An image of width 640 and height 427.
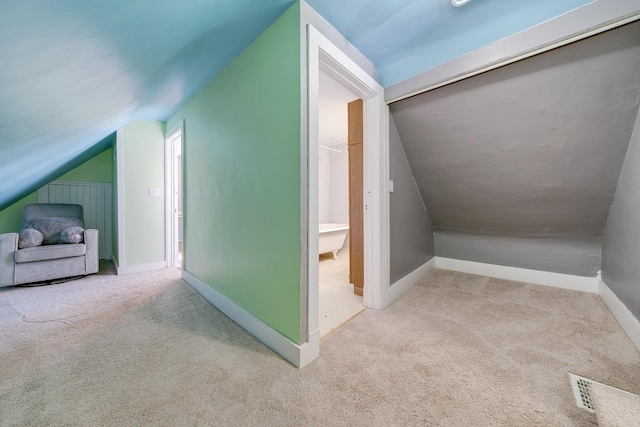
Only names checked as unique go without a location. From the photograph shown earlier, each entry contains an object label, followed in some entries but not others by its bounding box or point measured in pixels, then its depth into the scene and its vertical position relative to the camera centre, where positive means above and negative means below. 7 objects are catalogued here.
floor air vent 0.98 -0.86
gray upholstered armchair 2.33 -0.43
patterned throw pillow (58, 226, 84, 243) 2.66 -0.29
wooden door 2.24 +0.18
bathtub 3.38 -0.43
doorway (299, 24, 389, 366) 1.27 +0.21
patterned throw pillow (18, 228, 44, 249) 2.41 -0.30
